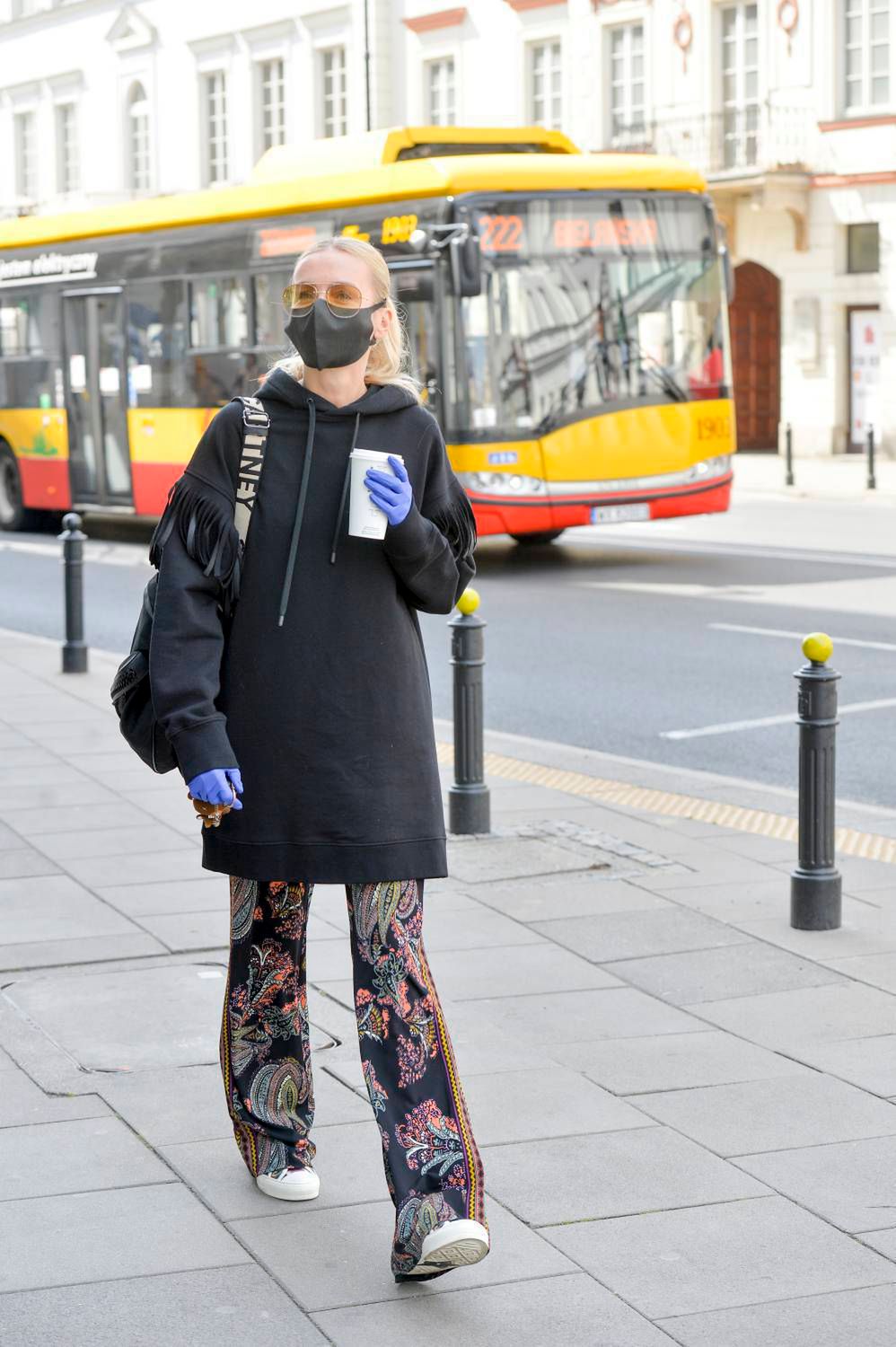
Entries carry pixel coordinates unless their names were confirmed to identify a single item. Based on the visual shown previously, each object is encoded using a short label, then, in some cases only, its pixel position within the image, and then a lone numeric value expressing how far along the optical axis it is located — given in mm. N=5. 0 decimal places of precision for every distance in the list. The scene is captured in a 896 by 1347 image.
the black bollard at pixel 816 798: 9934
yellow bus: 26703
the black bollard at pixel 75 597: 18717
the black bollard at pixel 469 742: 12182
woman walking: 6050
